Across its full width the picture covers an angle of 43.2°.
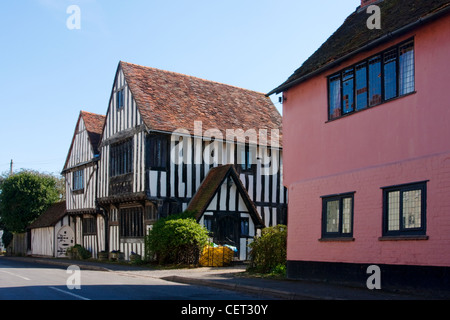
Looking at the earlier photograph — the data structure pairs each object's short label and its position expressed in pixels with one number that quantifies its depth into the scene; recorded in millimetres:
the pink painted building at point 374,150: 12320
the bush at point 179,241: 22719
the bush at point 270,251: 18828
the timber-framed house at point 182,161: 25534
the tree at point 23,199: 40781
